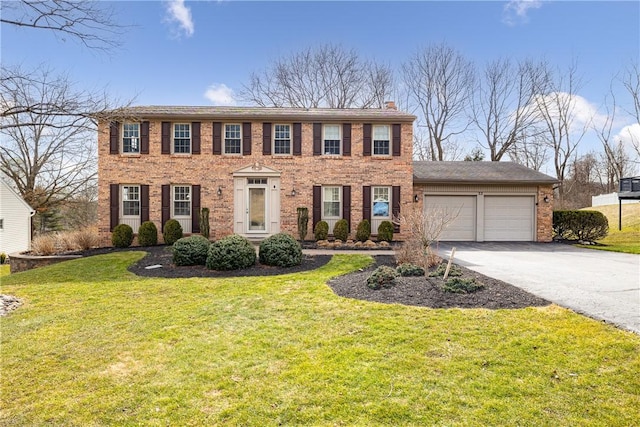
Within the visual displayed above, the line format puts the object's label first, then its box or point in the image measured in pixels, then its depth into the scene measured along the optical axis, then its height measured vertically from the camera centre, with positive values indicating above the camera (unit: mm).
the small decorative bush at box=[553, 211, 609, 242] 13571 -522
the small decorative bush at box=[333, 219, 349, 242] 12688 -668
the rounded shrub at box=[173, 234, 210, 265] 8094 -966
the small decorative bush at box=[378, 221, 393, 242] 12664 -743
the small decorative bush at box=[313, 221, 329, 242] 12602 -699
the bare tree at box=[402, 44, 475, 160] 22766 +8948
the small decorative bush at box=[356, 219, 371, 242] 12586 -703
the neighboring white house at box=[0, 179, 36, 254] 19328 -423
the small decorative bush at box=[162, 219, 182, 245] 12359 -719
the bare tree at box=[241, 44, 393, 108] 23312 +9482
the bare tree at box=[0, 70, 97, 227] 19531 +3088
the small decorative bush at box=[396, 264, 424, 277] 6438 -1146
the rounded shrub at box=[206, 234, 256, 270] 7676 -988
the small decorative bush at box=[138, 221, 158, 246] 12250 -821
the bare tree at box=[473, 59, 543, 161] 22906 +7955
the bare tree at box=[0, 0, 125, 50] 4859 +3002
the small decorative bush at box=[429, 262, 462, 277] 6117 -1140
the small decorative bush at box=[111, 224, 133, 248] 12172 -865
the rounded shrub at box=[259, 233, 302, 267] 8070 -967
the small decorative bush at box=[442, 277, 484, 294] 5246 -1193
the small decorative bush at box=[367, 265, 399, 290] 5699 -1176
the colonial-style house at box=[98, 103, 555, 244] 12922 +1730
